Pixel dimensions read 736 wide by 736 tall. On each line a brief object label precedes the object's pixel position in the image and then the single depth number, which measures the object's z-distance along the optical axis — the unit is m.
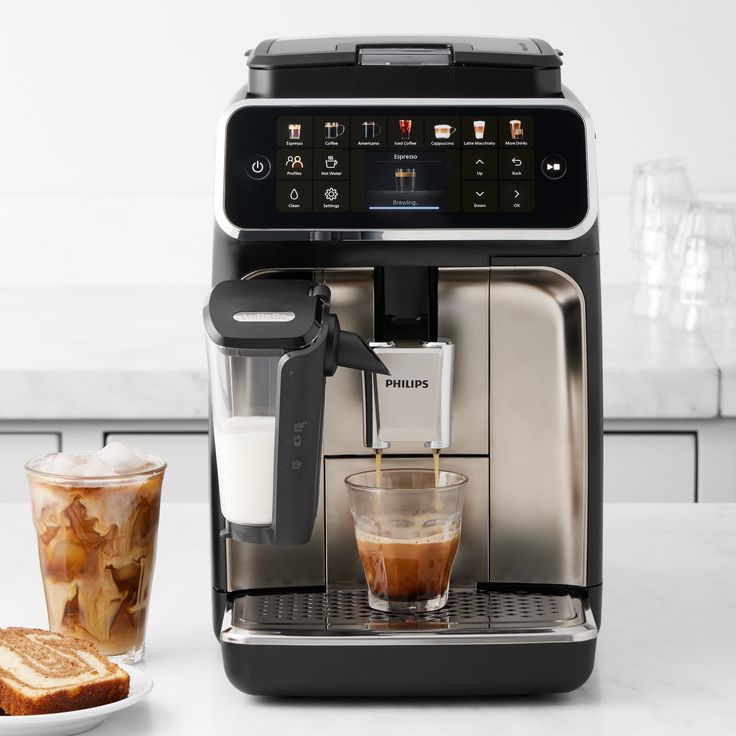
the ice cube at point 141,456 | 1.65
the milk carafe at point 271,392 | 1.58
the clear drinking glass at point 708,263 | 2.98
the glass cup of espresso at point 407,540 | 1.63
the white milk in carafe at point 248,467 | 1.60
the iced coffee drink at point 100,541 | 1.62
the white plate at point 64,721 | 1.51
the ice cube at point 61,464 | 1.64
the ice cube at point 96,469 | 1.63
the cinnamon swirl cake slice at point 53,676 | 1.53
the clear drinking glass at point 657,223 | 3.17
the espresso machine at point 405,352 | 1.60
